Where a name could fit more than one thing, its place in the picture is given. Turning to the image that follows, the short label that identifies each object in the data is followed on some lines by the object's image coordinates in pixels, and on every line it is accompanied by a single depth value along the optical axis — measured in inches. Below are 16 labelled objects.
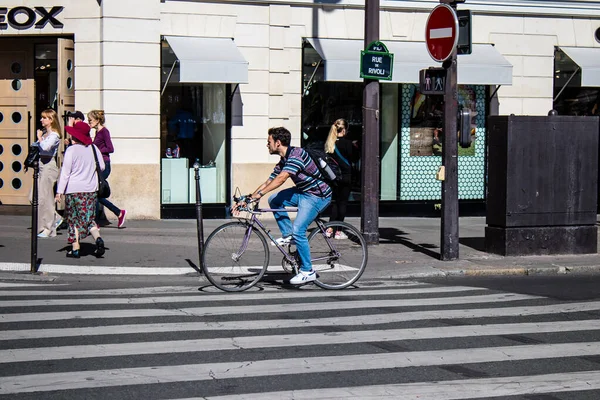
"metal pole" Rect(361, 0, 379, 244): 571.2
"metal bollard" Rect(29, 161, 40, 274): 454.0
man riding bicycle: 412.5
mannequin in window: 708.7
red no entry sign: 508.1
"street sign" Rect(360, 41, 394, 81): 562.3
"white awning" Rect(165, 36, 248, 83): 665.6
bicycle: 418.9
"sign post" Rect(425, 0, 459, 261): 514.3
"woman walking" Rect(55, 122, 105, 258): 492.4
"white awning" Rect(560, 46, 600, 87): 780.6
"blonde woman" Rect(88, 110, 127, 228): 606.2
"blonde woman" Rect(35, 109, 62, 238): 564.1
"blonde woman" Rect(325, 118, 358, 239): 597.3
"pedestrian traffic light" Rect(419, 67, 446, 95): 520.7
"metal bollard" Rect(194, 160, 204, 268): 463.5
